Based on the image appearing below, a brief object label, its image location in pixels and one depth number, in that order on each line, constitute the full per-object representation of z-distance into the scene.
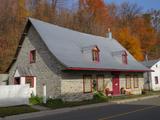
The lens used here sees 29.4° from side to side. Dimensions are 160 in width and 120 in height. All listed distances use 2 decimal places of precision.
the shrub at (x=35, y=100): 24.73
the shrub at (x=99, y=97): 28.10
